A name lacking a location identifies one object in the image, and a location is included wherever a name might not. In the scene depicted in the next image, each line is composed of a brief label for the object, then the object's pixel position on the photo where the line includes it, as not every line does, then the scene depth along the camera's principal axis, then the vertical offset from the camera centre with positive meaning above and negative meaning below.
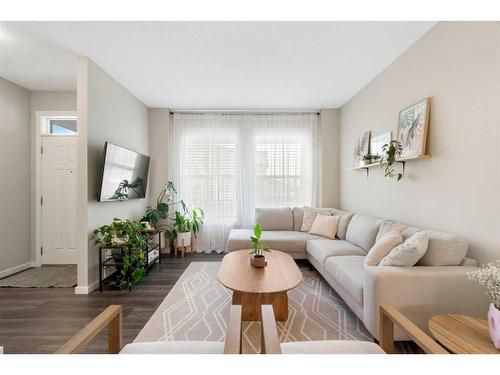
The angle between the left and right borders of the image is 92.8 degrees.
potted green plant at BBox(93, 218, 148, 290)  2.75 -0.69
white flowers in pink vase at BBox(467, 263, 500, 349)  1.15 -0.54
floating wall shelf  2.15 +0.29
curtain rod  4.44 +1.43
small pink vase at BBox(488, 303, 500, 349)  1.14 -0.67
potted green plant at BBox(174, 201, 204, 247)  4.14 -0.64
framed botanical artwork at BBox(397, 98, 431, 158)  2.17 +0.59
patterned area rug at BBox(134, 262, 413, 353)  1.88 -1.16
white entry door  3.52 -0.08
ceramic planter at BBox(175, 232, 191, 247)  4.12 -0.88
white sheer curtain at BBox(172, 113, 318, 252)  4.45 +0.46
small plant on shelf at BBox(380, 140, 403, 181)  2.55 +0.35
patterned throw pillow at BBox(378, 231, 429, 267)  1.76 -0.48
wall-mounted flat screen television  2.82 +0.19
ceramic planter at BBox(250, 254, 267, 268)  2.31 -0.71
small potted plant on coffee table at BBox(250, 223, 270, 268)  2.31 -0.68
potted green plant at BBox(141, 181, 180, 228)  4.03 -0.33
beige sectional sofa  1.59 -0.70
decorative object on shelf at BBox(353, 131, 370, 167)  3.34 +0.60
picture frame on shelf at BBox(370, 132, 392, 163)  2.84 +0.56
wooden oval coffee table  1.86 -0.77
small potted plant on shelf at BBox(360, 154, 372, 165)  3.11 +0.39
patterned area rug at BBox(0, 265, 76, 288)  2.85 -1.16
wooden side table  1.15 -0.77
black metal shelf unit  2.75 -0.88
